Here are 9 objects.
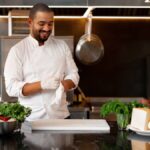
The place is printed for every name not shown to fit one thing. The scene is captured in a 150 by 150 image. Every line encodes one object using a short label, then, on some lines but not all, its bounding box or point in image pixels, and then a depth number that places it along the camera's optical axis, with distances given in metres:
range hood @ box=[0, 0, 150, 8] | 3.29
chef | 2.73
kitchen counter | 2.17
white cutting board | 2.50
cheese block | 2.35
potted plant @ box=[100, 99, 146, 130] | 2.46
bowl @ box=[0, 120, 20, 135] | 2.33
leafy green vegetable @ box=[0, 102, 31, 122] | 2.36
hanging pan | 3.72
